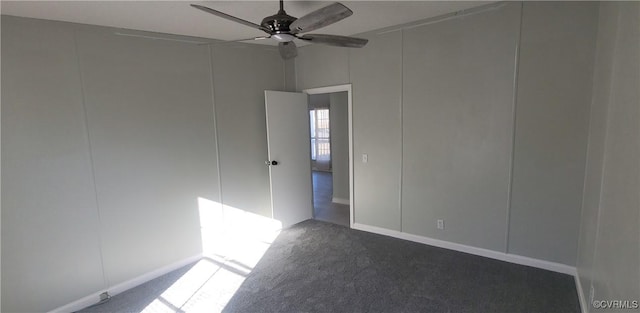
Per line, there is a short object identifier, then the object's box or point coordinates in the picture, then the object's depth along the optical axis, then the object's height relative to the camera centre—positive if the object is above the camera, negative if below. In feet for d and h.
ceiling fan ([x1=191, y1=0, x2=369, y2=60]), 5.52 +2.00
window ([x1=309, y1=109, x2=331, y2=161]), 29.07 -1.29
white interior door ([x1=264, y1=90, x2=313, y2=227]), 13.07 -1.55
